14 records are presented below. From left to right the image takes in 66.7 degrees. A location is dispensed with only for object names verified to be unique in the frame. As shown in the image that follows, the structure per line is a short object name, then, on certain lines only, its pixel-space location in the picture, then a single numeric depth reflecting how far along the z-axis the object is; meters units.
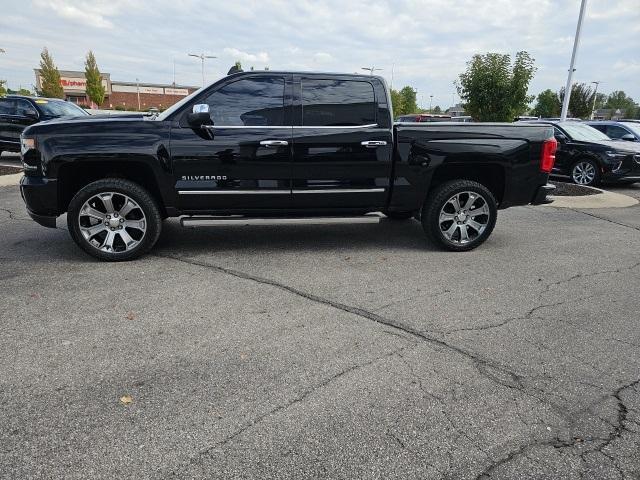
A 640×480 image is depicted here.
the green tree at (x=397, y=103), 47.88
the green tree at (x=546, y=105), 55.96
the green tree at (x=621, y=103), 114.22
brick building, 76.31
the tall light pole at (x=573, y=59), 17.58
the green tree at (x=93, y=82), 60.53
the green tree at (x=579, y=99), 45.88
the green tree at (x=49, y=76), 53.66
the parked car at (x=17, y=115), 13.16
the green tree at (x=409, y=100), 60.31
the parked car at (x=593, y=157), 11.57
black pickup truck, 4.98
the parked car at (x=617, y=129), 13.65
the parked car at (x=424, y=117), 19.36
